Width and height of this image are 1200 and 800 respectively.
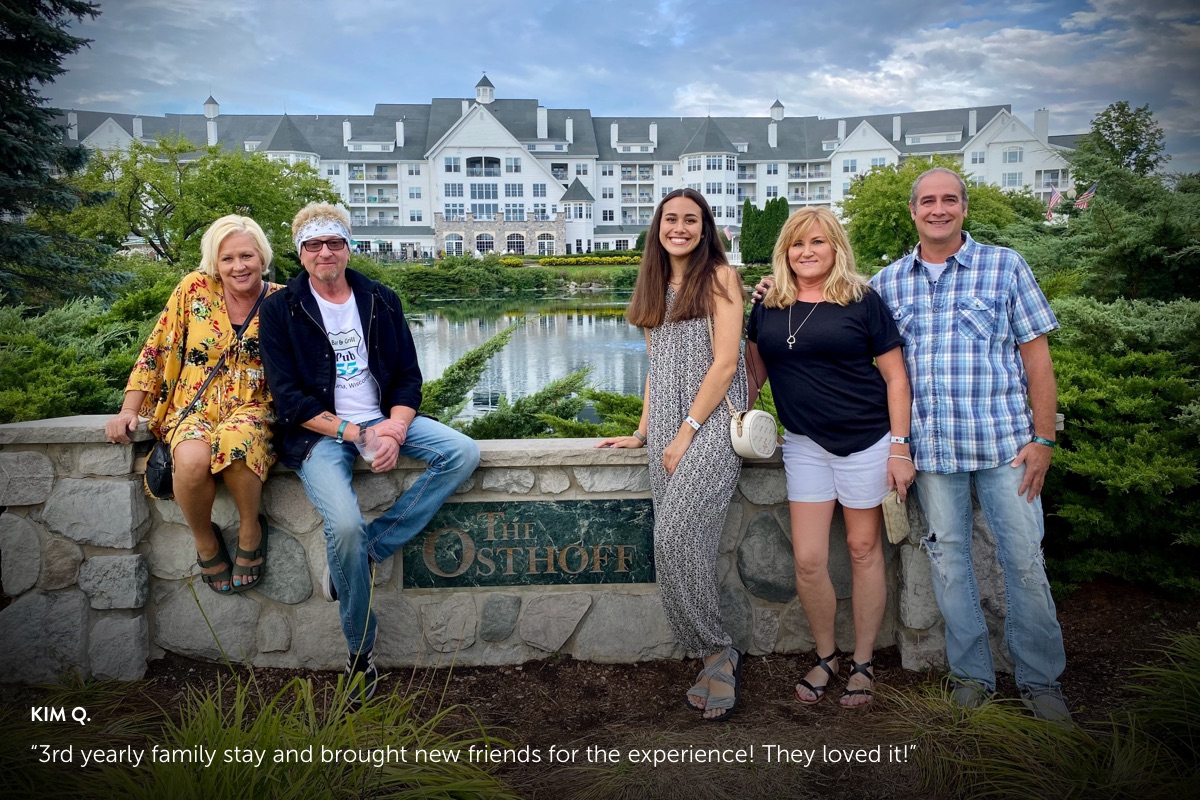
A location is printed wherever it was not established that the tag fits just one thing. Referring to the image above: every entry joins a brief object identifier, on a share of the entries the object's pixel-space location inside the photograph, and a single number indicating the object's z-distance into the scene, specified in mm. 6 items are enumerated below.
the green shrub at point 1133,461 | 3596
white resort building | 61375
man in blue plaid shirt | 2811
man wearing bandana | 2955
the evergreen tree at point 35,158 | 9758
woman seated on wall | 3062
